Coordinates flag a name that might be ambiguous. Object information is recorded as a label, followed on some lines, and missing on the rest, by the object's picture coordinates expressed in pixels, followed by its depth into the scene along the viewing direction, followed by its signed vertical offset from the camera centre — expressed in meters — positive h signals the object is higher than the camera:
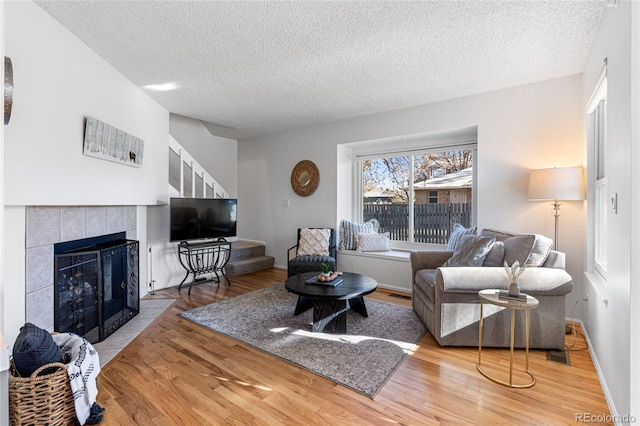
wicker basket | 1.49 -0.95
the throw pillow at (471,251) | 2.59 -0.34
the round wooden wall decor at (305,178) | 4.86 +0.60
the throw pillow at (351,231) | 4.59 -0.28
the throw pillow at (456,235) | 3.29 -0.25
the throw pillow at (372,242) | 4.43 -0.43
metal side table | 1.91 -0.60
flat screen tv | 3.93 -0.07
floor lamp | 2.65 +0.27
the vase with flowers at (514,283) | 2.02 -0.48
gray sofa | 2.30 -0.68
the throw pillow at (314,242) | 4.41 -0.44
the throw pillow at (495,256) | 2.58 -0.37
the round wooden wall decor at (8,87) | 1.61 +0.69
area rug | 2.09 -1.09
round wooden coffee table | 2.58 -0.73
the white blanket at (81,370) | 1.59 -0.89
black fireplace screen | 2.34 -0.65
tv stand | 4.11 -0.66
